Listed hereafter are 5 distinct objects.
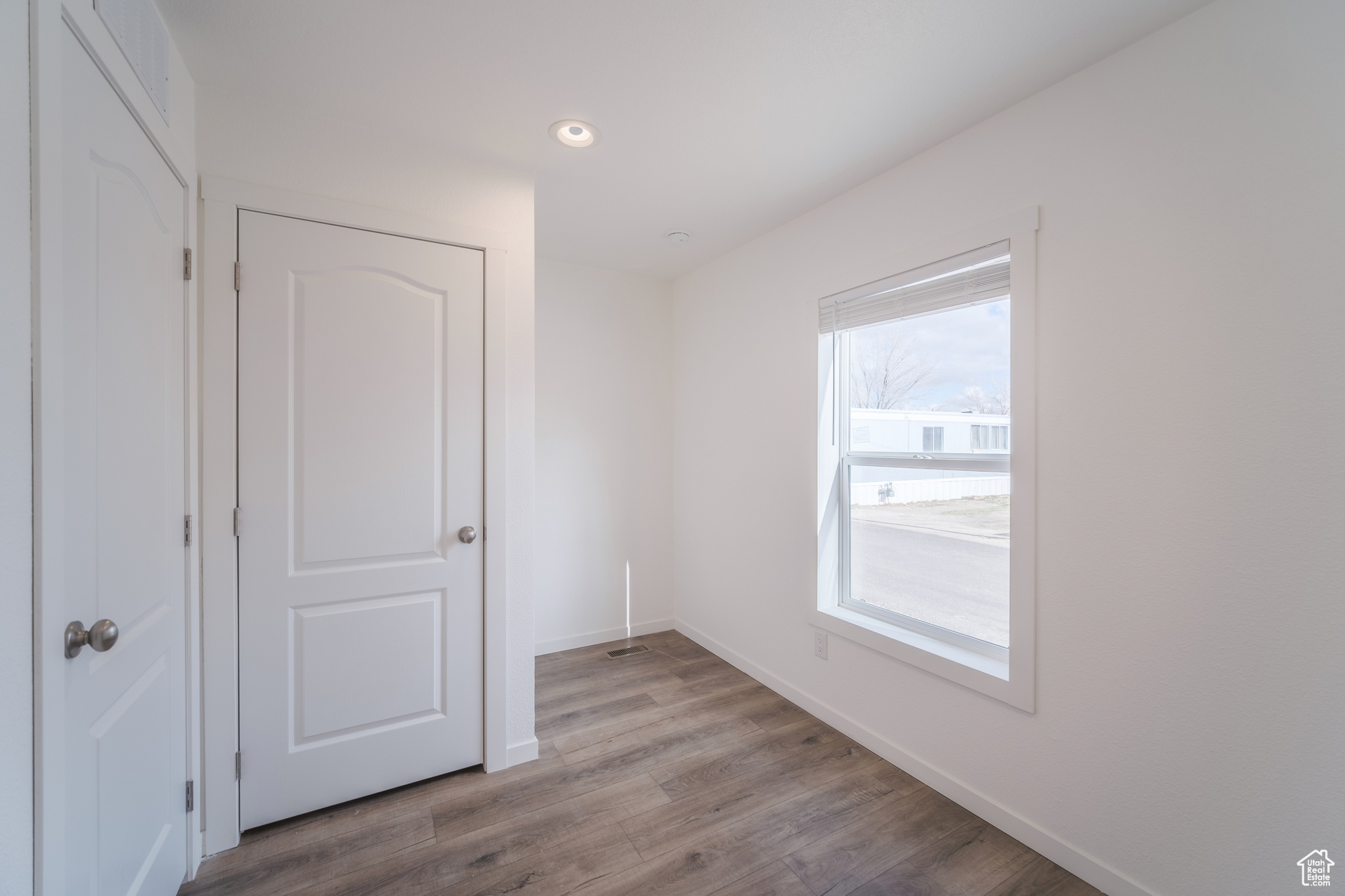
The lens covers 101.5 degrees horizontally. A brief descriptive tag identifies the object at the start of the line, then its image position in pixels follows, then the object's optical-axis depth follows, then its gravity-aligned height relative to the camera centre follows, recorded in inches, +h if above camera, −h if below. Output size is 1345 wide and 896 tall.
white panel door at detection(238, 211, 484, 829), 74.4 -9.2
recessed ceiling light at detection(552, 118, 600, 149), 81.1 +47.6
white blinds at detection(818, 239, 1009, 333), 78.6 +25.3
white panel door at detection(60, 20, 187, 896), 42.8 -3.8
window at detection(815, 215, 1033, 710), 78.8 -4.3
